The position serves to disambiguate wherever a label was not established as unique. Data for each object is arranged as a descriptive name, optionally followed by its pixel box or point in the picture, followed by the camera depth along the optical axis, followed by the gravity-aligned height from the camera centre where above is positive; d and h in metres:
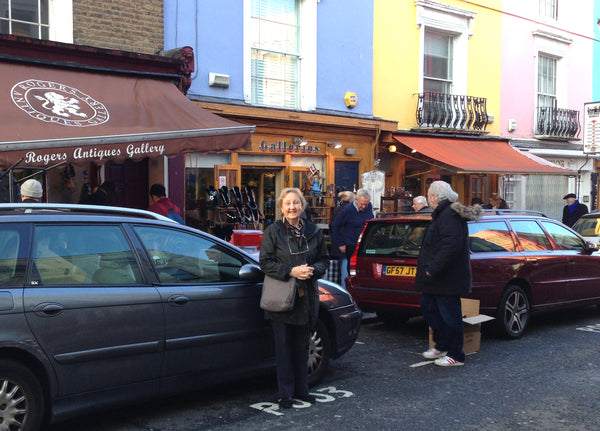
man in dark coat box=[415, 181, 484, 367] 6.53 -0.78
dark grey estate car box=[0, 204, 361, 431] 4.21 -0.86
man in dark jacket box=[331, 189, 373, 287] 10.31 -0.50
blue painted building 12.05 +1.96
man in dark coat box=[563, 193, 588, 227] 15.42 -0.47
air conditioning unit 11.98 +1.97
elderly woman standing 5.25 -0.67
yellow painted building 15.35 +2.98
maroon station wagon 7.75 -0.94
